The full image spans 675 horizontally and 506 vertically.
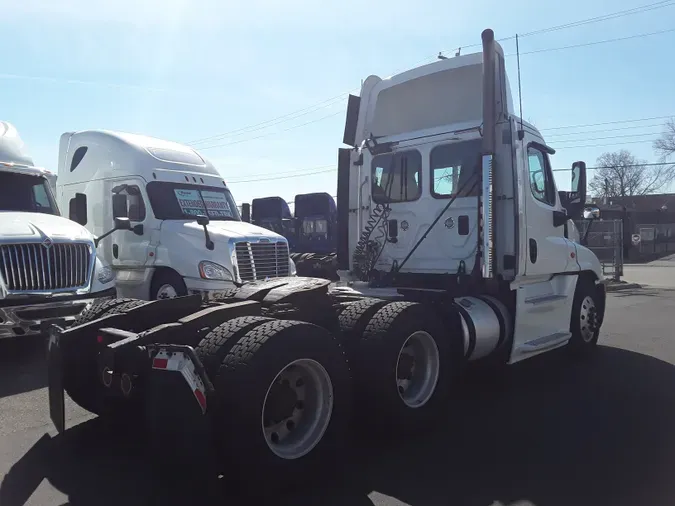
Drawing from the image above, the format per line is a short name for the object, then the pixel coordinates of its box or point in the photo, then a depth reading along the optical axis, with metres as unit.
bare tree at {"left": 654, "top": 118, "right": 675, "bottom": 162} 54.84
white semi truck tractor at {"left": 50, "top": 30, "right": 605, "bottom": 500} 3.29
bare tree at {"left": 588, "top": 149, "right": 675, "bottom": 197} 61.54
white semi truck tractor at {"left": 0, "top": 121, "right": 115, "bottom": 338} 6.63
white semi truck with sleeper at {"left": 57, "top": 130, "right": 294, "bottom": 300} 9.09
